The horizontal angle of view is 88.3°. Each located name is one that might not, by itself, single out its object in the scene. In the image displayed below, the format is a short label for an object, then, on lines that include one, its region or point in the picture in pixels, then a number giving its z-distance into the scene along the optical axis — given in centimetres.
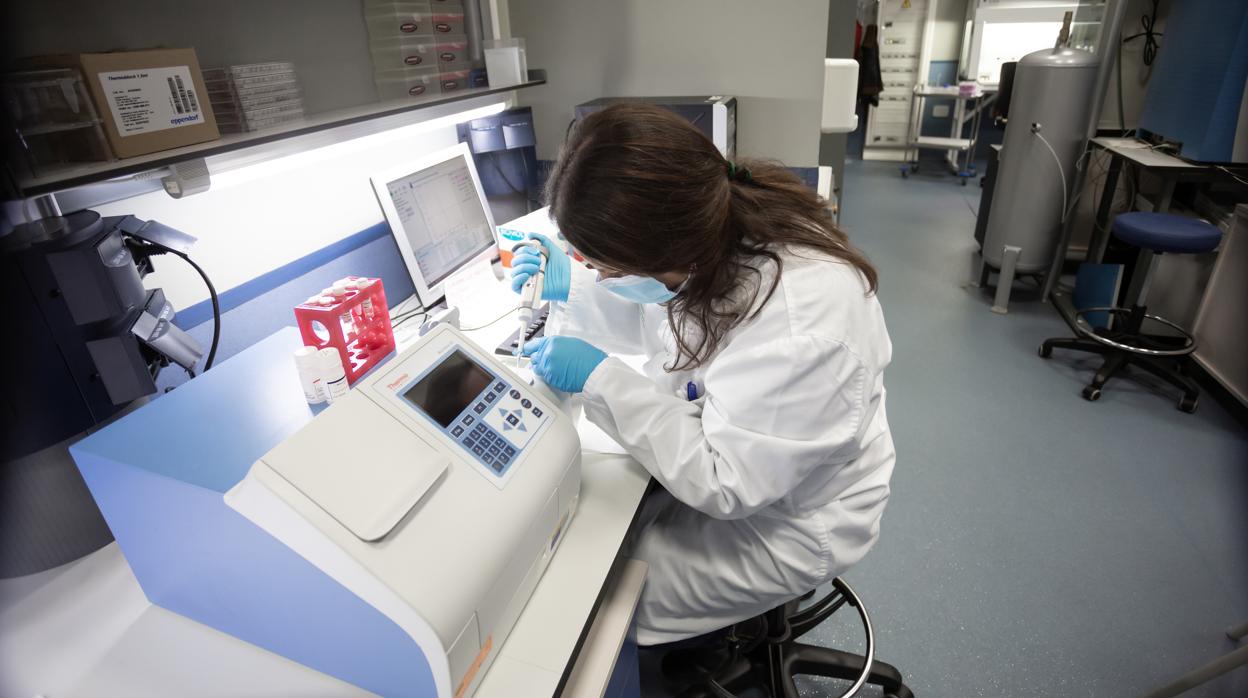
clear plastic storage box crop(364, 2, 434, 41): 165
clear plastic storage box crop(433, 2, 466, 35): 180
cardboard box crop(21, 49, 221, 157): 86
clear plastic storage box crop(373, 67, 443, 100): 169
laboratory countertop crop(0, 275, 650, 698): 81
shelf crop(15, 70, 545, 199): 77
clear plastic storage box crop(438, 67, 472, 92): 179
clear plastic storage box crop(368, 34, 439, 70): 168
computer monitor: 145
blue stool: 244
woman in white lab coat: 96
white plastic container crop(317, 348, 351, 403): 94
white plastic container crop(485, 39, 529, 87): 186
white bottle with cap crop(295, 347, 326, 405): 93
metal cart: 593
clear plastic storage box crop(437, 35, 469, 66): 183
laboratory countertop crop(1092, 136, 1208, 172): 260
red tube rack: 101
